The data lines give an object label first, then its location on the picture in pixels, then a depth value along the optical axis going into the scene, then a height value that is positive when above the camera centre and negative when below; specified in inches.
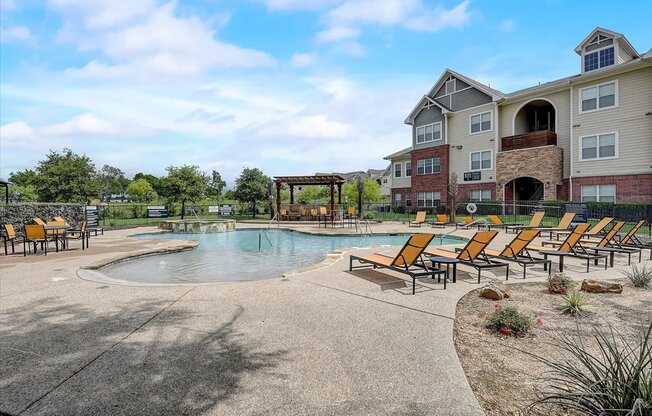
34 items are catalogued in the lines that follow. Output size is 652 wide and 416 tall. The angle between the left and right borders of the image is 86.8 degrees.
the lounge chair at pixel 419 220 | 883.9 -59.9
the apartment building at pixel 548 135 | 808.9 +167.7
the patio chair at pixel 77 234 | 465.4 -42.0
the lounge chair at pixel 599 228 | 454.7 -47.6
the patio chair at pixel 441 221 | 851.4 -61.5
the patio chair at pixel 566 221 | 604.2 -49.0
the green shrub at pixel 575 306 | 191.0 -63.3
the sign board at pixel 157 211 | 1209.4 -26.9
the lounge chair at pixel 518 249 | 307.0 -49.8
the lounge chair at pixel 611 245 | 333.4 -55.4
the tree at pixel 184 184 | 1130.0 +62.3
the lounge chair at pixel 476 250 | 289.7 -46.7
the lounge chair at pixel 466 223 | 802.2 -63.0
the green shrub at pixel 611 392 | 89.2 -54.2
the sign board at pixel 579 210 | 668.2 -33.5
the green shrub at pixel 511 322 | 161.8 -61.2
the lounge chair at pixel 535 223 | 646.5 -54.7
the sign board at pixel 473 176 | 1108.5 +65.4
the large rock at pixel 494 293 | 222.6 -63.8
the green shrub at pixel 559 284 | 234.1 -62.8
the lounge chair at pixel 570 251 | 309.0 -53.8
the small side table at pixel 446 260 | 264.3 -50.3
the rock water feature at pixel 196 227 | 827.4 -58.3
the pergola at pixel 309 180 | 1059.5 +62.0
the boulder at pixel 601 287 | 236.8 -65.2
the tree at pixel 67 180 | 1130.7 +85.7
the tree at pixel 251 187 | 1312.7 +55.6
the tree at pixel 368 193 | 1708.9 +29.8
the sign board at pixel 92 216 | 738.7 -23.4
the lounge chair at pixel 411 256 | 265.3 -45.8
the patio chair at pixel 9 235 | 429.1 -34.7
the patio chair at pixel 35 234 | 411.9 -33.5
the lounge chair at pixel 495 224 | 749.3 -62.7
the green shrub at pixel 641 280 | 251.6 -64.6
